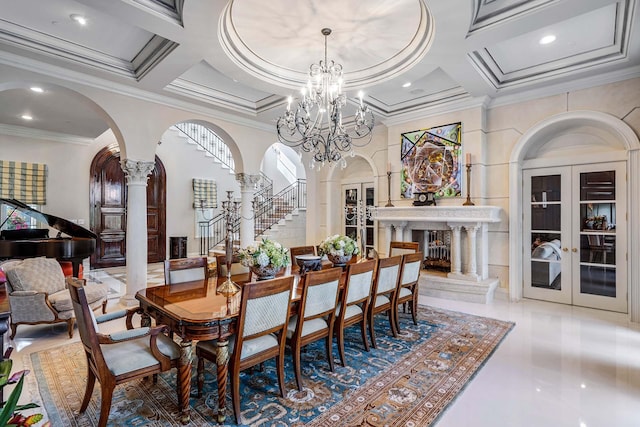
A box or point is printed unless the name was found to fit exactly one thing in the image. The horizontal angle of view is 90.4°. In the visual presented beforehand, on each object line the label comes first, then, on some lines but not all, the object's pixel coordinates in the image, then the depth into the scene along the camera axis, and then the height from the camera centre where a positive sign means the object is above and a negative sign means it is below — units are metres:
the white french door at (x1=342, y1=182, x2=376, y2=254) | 6.83 +0.19
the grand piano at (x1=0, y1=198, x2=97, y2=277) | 4.69 -0.46
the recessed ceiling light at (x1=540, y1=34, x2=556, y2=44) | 3.60 +2.02
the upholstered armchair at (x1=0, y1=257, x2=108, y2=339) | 3.41 -0.91
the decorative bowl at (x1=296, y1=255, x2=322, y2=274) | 3.36 -0.53
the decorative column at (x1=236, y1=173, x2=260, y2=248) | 6.04 +0.19
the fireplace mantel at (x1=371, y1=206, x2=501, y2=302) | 4.84 -0.55
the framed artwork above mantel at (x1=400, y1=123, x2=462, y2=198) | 5.30 +0.94
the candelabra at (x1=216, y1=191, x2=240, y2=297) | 2.56 -0.28
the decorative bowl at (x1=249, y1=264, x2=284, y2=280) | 2.72 -0.48
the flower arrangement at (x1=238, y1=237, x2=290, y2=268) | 2.68 -0.35
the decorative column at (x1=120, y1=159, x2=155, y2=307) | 4.60 -0.25
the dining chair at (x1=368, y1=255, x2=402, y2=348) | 3.24 -0.78
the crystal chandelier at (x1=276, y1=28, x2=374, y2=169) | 3.53 +1.15
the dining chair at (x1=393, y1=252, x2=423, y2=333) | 3.60 -0.80
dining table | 2.00 -0.70
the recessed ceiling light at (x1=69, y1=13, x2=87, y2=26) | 3.12 +1.96
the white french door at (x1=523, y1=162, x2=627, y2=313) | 4.34 -0.29
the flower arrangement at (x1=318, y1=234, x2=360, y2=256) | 3.51 -0.35
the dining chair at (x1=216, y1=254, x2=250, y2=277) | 3.37 -0.59
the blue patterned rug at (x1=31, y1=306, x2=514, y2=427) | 2.14 -1.36
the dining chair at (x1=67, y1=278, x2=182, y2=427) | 1.90 -0.90
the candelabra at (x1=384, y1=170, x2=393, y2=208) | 6.06 +0.53
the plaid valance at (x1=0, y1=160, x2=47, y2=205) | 6.56 +0.70
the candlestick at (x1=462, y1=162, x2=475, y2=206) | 5.05 +0.44
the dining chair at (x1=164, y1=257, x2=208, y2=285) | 3.09 -0.56
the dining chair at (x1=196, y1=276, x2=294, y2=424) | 2.08 -0.81
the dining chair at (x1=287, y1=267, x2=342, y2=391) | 2.45 -0.79
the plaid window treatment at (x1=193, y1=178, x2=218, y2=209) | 9.05 +0.61
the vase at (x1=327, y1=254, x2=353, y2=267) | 3.54 -0.50
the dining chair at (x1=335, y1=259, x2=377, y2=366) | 2.84 -0.79
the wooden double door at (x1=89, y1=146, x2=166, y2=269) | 7.74 +0.12
